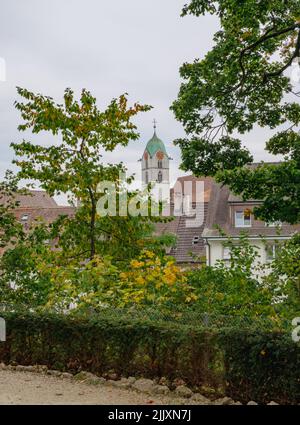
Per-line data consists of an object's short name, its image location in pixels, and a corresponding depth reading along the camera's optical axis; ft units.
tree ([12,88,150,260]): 45.98
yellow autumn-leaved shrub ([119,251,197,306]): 35.17
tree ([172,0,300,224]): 41.37
